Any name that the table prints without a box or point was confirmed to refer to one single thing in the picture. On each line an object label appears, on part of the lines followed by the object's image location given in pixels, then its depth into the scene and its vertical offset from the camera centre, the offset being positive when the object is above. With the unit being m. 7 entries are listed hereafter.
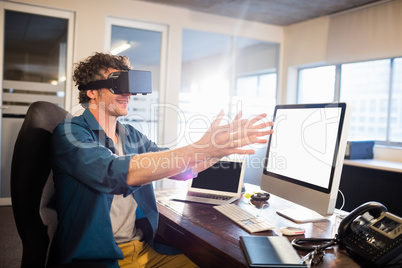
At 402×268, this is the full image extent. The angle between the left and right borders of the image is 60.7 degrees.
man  1.22 -0.25
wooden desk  1.17 -0.46
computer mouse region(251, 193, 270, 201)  1.91 -0.42
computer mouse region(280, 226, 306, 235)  1.35 -0.43
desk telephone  1.04 -0.37
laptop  1.97 -0.37
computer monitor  1.42 -0.16
